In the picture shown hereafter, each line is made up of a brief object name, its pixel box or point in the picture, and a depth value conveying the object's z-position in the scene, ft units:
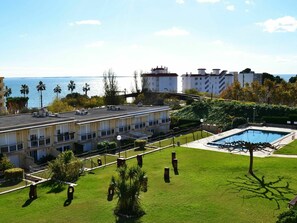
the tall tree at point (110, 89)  241.76
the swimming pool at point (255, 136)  140.21
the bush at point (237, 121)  171.01
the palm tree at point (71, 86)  334.65
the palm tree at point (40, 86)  283.16
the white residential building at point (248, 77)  469.24
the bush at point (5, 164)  93.20
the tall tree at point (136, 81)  310.04
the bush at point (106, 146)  121.19
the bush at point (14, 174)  85.50
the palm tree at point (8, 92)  286.66
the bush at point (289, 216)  40.01
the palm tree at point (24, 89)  305.12
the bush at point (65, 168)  80.94
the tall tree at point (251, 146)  79.92
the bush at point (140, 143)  122.08
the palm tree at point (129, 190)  58.29
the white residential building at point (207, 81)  419.74
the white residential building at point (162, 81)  376.27
